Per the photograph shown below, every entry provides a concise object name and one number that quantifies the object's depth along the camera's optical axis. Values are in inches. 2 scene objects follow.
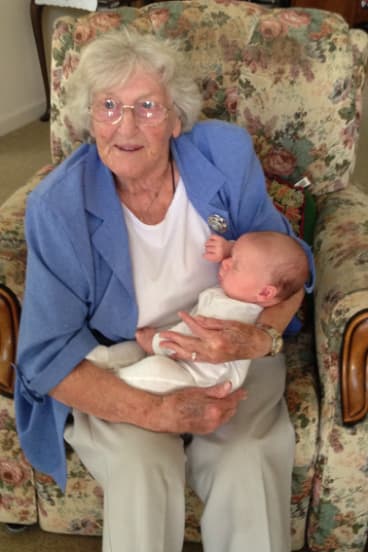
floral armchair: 48.6
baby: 45.8
